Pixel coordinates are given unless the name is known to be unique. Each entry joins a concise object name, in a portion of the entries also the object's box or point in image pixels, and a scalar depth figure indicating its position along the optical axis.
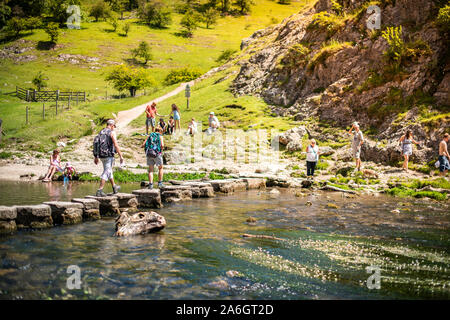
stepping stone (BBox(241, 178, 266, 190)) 18.50
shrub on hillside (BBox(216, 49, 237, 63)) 82.40
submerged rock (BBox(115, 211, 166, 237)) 8.99
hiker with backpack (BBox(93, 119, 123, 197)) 11.89
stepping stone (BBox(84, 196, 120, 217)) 11.06
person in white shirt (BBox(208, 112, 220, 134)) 29.91
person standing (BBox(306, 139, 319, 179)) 19.47
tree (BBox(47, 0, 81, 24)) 104.14
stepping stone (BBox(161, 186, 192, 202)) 14.15
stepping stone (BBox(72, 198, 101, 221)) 10.40
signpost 34.38
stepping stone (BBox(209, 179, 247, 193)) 16.92
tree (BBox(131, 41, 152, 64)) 83.25
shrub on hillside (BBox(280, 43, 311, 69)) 33.84
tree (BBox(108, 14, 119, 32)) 102.88
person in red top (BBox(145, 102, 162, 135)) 28.15
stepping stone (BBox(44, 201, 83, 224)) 9.68
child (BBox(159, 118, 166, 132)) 28.48
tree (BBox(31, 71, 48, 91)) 61.38
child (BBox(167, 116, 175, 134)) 30.47
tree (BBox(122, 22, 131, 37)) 100.28
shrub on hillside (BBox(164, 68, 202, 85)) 66.25
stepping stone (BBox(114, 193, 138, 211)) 11.77
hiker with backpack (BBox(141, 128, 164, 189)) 14.44
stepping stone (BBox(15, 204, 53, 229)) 8.98
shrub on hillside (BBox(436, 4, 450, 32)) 22.58
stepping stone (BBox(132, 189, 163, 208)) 12.55
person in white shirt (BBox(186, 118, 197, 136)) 29.95
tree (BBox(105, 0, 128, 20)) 123.53
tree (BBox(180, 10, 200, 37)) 106.87
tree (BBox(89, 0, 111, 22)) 111.00
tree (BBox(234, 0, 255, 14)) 128.75
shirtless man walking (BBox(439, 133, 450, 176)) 17.21
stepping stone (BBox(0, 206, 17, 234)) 8.54
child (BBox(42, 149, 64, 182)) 19.49
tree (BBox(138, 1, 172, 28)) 111.06
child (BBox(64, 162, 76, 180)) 19.94
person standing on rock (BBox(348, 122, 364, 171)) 19.86
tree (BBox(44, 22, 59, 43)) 86.12
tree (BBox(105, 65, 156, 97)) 56.00
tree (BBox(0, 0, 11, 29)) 102.56
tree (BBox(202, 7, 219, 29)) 117.82
